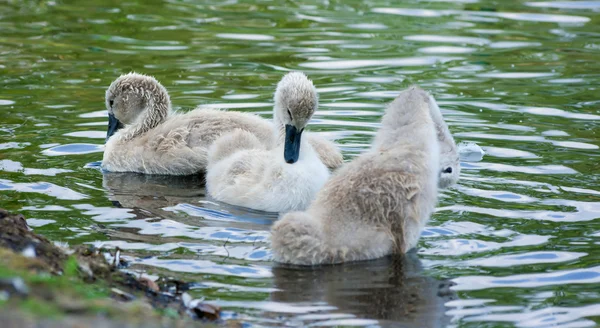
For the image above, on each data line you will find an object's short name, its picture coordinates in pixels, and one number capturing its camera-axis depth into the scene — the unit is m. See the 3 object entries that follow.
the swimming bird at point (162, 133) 20.64
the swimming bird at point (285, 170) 17.56
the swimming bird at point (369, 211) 14.22
